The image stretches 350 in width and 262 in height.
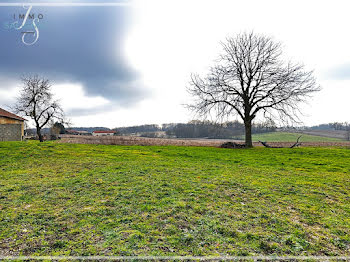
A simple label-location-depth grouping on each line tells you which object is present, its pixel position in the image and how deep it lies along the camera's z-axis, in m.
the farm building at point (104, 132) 91.12
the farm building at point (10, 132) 21.48
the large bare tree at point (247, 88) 21.69
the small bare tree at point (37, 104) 33.34
